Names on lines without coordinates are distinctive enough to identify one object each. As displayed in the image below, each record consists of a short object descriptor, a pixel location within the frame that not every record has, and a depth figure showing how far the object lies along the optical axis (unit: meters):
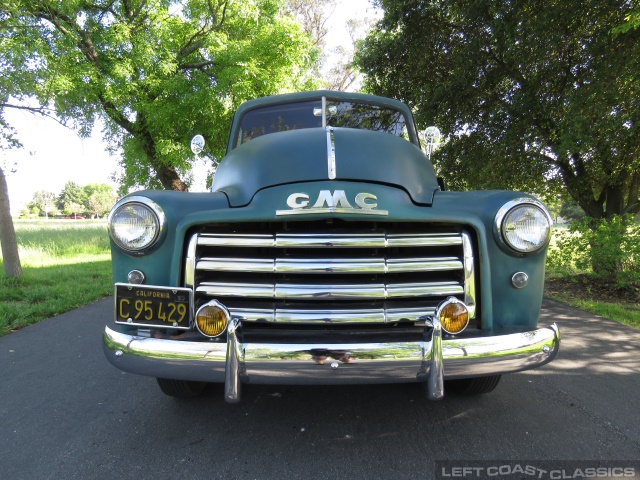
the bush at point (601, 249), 5.45
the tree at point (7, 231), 5.86
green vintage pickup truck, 1.69
